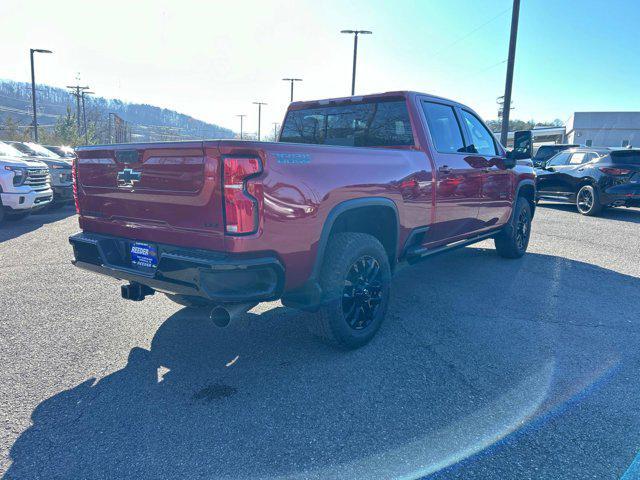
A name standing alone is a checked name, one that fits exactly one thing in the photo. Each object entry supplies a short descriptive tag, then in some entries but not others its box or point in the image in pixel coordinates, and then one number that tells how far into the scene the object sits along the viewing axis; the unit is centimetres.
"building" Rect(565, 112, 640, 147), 4428
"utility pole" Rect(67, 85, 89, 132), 4538
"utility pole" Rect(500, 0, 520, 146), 1597
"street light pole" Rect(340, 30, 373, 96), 3024
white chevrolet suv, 848
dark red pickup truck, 250
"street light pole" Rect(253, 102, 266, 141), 6163
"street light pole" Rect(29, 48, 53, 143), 2777
